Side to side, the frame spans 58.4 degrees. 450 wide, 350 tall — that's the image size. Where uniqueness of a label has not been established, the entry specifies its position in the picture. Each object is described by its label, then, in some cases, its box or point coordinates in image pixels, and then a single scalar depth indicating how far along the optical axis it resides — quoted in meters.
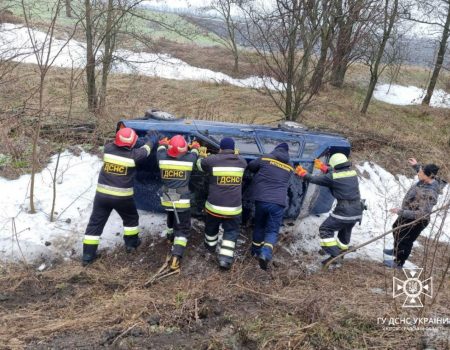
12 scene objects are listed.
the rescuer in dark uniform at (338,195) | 5.15
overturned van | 5.33
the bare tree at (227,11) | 18.97
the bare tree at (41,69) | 4.80
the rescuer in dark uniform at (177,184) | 4.82
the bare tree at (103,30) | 8.16
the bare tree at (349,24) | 6.46
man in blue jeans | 5.00
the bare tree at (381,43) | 12.85
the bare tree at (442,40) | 16.53
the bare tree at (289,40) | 6.64
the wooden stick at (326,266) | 4.97
